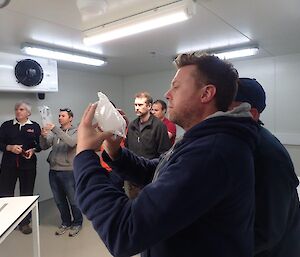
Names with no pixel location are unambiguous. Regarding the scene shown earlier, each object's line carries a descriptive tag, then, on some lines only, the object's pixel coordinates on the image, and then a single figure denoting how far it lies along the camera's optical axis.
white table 1.60
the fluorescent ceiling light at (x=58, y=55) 3.25
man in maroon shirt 3.36
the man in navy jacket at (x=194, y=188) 0.63
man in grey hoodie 3.13
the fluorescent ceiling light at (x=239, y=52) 3.53
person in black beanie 0.87
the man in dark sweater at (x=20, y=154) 3.28
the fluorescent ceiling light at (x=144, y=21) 1.93
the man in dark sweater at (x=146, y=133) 2.70
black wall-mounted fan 3.68
